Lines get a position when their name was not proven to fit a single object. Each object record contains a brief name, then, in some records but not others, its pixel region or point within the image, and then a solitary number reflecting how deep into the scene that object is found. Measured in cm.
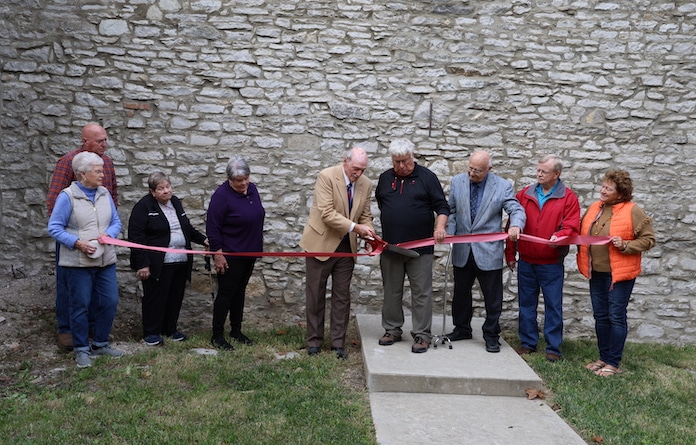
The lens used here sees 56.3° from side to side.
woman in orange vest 529
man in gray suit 551
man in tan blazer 534
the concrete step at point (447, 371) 484
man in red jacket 555
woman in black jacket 568
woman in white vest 504
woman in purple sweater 561
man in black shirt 541
